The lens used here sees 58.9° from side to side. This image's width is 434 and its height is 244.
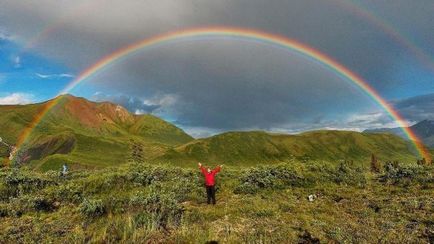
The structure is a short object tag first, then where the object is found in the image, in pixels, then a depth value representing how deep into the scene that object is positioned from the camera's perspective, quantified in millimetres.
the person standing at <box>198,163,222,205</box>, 25531
